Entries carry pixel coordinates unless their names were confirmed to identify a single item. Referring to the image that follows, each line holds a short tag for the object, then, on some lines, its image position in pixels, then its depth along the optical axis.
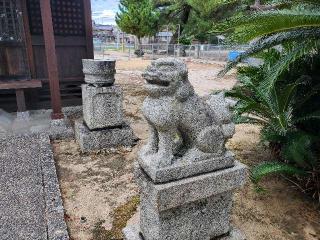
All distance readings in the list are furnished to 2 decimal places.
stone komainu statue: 2.35
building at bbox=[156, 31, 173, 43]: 41.39
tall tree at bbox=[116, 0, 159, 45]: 24.11
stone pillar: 5.12
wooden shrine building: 6.52
